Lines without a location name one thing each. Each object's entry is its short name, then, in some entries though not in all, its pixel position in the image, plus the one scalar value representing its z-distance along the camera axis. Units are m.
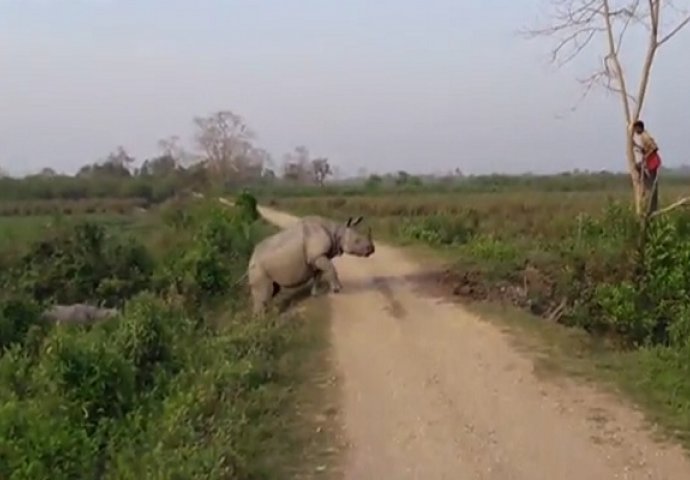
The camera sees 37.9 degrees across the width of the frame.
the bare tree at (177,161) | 75.07
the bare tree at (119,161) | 78.81
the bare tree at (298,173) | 85.75
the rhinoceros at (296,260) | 14.80
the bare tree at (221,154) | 72.98
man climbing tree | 13.28
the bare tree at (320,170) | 82.75
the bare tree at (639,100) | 13.39
